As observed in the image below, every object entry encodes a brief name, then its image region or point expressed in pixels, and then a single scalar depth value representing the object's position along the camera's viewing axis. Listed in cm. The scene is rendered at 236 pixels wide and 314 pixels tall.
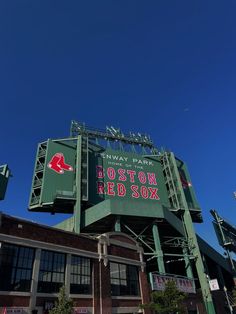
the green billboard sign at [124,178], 4503
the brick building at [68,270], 2189
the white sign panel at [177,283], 3328
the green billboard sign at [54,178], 4143
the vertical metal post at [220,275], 5816
